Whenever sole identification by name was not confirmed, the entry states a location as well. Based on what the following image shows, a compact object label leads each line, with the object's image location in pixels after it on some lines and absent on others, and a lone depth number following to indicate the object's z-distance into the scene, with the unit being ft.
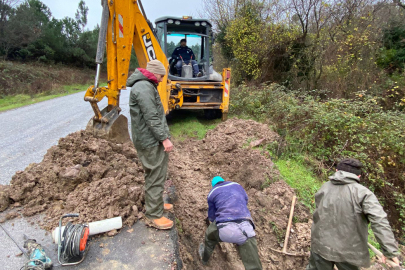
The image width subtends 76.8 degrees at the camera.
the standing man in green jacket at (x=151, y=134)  9.32
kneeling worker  8.95
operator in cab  25.39
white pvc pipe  9.26
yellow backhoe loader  14.19
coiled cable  7.91
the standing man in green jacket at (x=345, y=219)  7.63
